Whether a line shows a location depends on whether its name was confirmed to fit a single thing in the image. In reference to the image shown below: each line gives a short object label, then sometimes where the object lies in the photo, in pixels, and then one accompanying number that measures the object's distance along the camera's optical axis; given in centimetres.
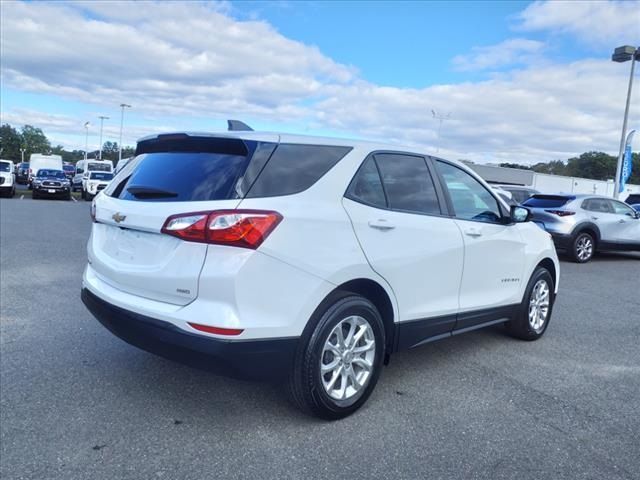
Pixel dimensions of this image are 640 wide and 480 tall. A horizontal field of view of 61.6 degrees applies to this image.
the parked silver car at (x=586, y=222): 1171
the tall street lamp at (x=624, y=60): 2125
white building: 5397
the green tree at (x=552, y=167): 12505
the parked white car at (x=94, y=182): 2832
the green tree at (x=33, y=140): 12019
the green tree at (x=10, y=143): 11350
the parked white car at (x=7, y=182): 2652
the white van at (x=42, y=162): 3856
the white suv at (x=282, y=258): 289
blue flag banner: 2333
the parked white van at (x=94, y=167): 3616
